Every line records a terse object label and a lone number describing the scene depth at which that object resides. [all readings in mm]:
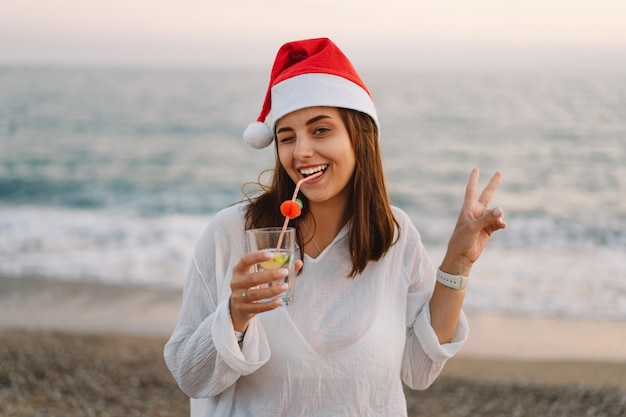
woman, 2281
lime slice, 1963
